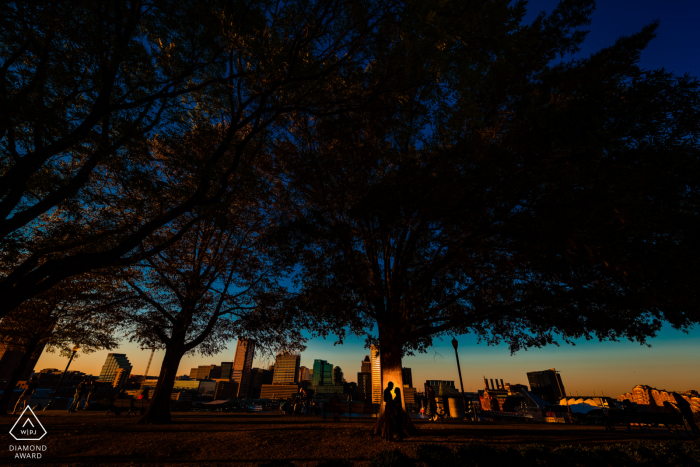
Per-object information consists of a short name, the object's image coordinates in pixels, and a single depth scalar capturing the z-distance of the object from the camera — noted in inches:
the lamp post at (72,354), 867.4
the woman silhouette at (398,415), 379.8
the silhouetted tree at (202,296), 562.4
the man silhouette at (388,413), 382.0
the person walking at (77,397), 733.8
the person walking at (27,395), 602.9
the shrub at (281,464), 211.9
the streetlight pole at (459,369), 775.7
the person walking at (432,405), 728.3
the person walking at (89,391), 810.2
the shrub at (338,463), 222.1
